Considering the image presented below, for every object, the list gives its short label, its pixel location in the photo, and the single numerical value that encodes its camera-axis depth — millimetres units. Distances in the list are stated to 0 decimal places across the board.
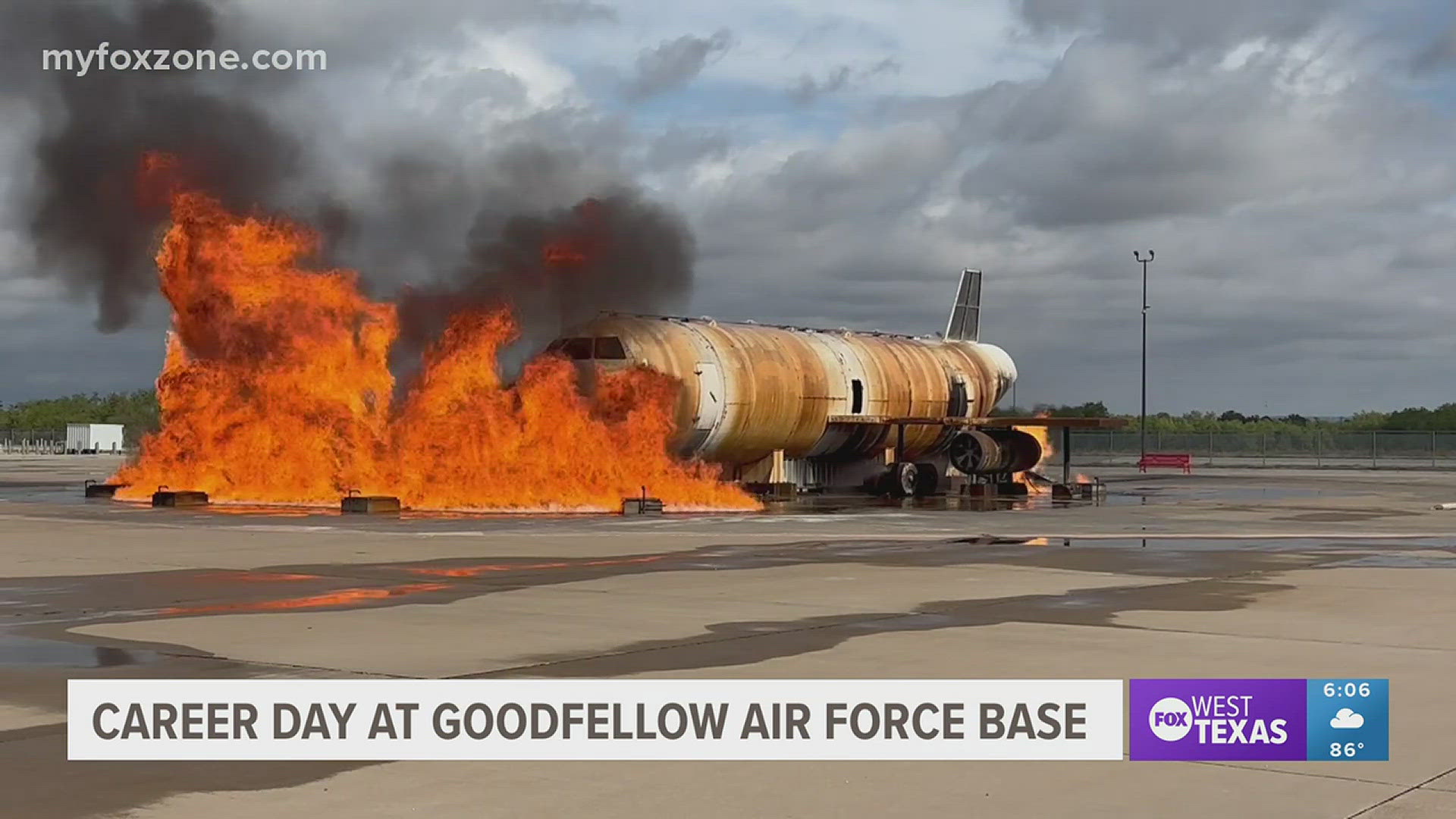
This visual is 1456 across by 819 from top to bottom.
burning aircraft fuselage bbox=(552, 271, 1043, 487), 35312
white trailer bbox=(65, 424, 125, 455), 101375
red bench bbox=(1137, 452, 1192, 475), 69812
